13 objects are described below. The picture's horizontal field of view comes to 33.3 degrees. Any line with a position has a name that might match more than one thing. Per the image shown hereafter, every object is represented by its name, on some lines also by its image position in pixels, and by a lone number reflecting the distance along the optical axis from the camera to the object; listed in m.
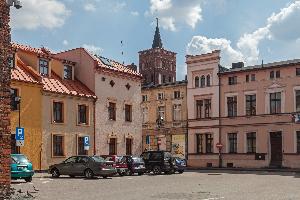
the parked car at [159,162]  38.44
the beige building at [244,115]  51.75
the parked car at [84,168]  31.69
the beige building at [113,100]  47.28
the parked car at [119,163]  34.72
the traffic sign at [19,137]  32.44
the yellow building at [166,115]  69.56
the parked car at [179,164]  39.53
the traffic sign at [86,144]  39.51
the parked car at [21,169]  27.41
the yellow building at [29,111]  38.78
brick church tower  123.38
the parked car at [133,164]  35.44
